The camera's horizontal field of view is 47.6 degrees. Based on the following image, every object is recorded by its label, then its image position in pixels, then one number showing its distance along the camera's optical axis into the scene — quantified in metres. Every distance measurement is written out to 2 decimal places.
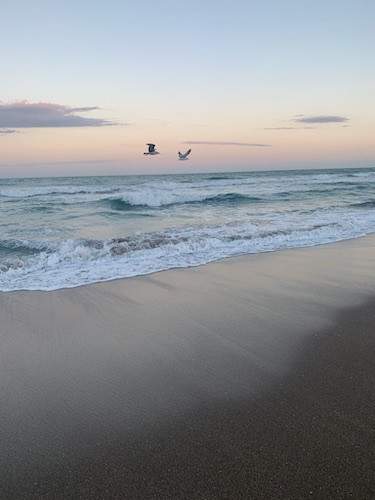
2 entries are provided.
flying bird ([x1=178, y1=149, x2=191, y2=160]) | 17.96
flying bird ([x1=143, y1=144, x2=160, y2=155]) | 16.34
